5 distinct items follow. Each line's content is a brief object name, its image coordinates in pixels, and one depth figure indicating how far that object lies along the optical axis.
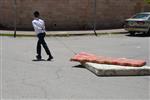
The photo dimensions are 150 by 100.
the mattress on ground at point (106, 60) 12.89
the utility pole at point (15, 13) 28.03
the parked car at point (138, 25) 27.55
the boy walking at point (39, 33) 15.65
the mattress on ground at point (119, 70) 12.20
